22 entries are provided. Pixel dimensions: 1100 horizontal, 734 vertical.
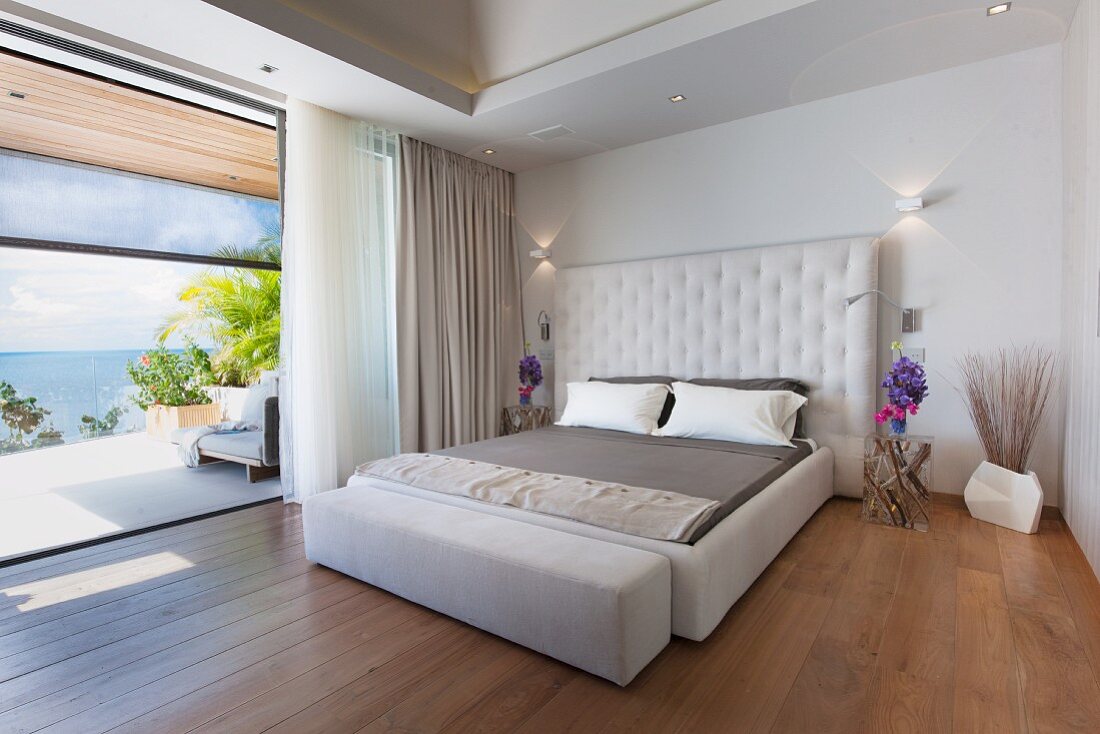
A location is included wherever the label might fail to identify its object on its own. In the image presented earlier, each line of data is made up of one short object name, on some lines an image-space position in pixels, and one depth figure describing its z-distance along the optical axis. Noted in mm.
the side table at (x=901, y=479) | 2842
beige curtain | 4066
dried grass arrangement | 2857
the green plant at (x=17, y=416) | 4789
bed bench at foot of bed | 1648
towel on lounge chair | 4727
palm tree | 6062
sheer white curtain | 3525
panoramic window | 3648
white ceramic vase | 2717
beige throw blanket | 1988
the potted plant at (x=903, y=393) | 2939
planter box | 6230
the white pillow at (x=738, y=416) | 3217
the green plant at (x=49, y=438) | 5137
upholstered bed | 1996
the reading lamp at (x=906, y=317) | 3283
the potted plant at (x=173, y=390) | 6277
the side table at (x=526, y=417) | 4621
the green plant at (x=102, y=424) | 5626
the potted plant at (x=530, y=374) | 4586
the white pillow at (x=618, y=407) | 3688
